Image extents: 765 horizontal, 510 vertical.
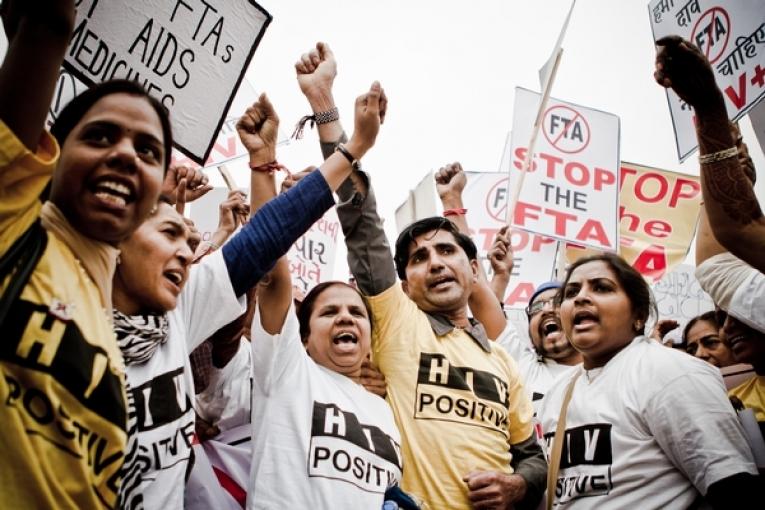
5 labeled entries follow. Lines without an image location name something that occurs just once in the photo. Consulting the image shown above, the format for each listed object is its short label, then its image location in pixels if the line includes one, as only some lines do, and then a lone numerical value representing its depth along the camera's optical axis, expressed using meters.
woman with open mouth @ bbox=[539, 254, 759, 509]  2.02
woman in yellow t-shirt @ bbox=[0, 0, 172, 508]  0.97
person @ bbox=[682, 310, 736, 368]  3.88
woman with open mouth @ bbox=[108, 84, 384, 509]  1.51
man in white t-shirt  3.75
